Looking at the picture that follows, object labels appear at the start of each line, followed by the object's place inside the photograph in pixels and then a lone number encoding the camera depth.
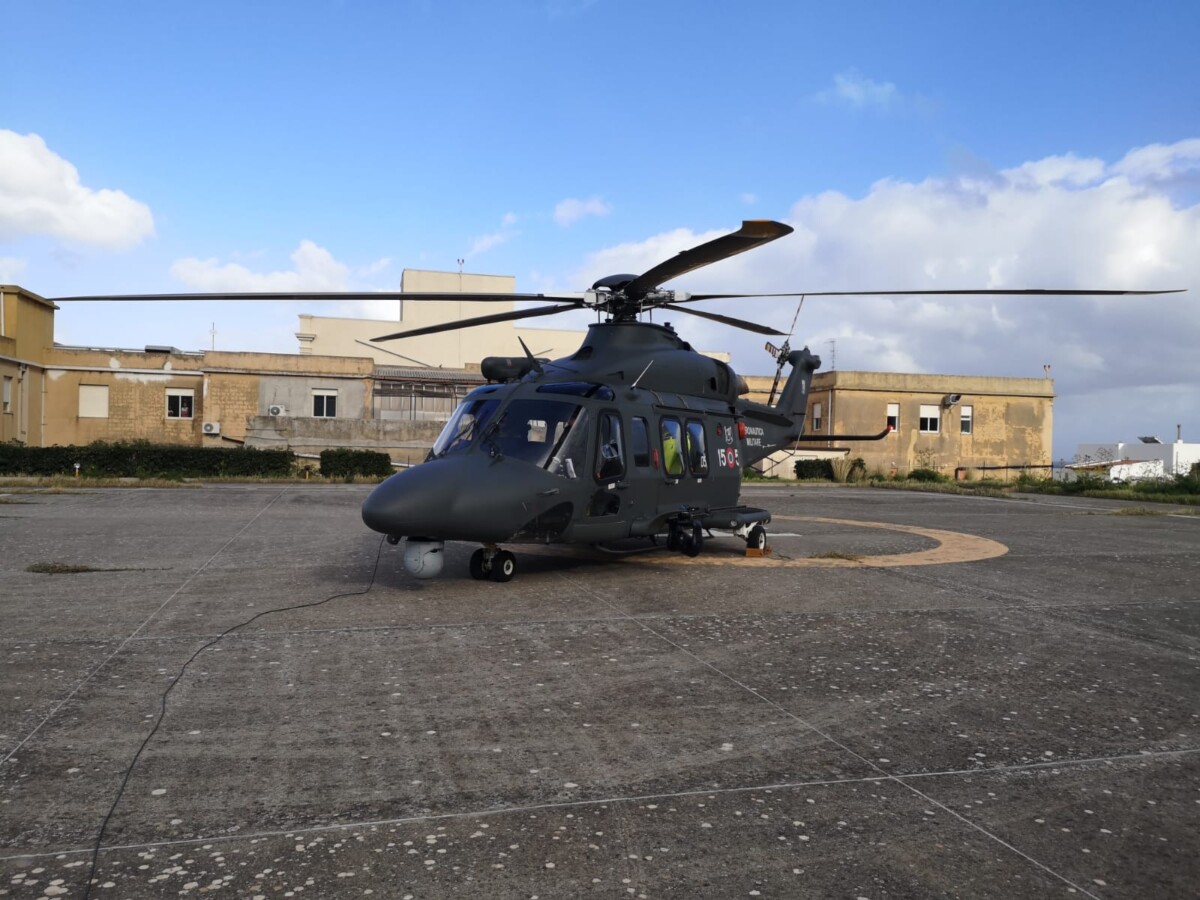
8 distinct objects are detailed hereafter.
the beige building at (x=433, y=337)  52.59
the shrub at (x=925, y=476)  37.78
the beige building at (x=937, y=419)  46.19
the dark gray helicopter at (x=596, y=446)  8.53
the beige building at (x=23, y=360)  35.00
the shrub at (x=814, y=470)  40.08
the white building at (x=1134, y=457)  43.75
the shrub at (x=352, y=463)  30.14
